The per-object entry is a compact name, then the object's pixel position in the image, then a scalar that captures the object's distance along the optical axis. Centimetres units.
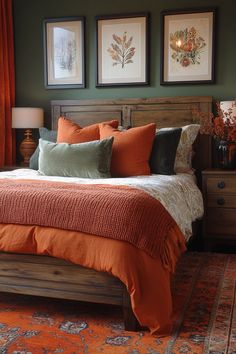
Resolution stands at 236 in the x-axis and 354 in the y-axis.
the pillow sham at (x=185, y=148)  379
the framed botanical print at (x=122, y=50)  419
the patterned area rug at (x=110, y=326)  206
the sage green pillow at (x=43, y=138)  376
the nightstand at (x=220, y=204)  359
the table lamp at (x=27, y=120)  428
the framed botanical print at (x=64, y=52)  438
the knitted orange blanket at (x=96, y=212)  214
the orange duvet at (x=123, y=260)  211
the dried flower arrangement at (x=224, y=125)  373
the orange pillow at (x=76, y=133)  359
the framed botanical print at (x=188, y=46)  403
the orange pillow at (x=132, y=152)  331
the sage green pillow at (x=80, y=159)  316
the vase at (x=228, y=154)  377
